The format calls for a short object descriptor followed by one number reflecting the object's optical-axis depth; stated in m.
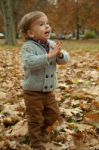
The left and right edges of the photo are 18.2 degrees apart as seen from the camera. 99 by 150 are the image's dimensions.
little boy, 2.68
